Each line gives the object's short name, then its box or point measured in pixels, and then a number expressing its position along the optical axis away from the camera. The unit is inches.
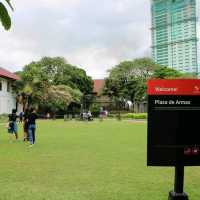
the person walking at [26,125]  456.4
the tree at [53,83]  1543.9
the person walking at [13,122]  482.0
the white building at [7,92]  1402.2
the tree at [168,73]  1770.1
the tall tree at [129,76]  1890.9
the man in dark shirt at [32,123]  427.3
